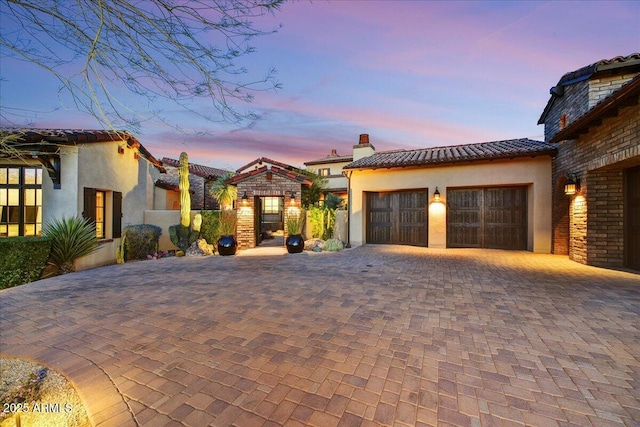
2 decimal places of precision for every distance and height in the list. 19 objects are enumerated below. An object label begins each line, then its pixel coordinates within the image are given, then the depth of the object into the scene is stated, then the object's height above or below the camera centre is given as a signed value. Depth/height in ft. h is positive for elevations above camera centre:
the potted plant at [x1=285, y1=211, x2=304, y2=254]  32.14 -2.65
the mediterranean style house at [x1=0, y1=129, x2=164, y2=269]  22.49 +2.44
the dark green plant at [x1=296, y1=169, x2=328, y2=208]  47.12 +4.11
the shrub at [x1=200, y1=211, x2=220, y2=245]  35.50 -2.01
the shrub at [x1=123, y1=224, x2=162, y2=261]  28.73 -3.11
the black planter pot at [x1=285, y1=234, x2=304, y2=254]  32.09 -3.79
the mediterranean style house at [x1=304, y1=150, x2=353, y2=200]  77.82 +14.05
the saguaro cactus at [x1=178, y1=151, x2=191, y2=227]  32.01 +2.53
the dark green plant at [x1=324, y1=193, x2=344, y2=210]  44.24 +2.00
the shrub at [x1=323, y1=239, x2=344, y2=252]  33.53 -4.13
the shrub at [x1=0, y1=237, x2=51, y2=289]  18.10 -3.33
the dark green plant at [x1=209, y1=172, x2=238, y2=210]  38.83 +3.21
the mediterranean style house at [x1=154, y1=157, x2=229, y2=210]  55.62 +6.58
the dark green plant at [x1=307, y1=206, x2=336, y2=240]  37.38 -1.11
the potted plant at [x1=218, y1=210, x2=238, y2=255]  35.42 -1.19
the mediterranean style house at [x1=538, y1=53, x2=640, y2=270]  18.33 +3.81
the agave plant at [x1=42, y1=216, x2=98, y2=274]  20.92 -2.21
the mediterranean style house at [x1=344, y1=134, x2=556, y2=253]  30.17 +2.20
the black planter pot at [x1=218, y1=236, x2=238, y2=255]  30.50 -3.83
